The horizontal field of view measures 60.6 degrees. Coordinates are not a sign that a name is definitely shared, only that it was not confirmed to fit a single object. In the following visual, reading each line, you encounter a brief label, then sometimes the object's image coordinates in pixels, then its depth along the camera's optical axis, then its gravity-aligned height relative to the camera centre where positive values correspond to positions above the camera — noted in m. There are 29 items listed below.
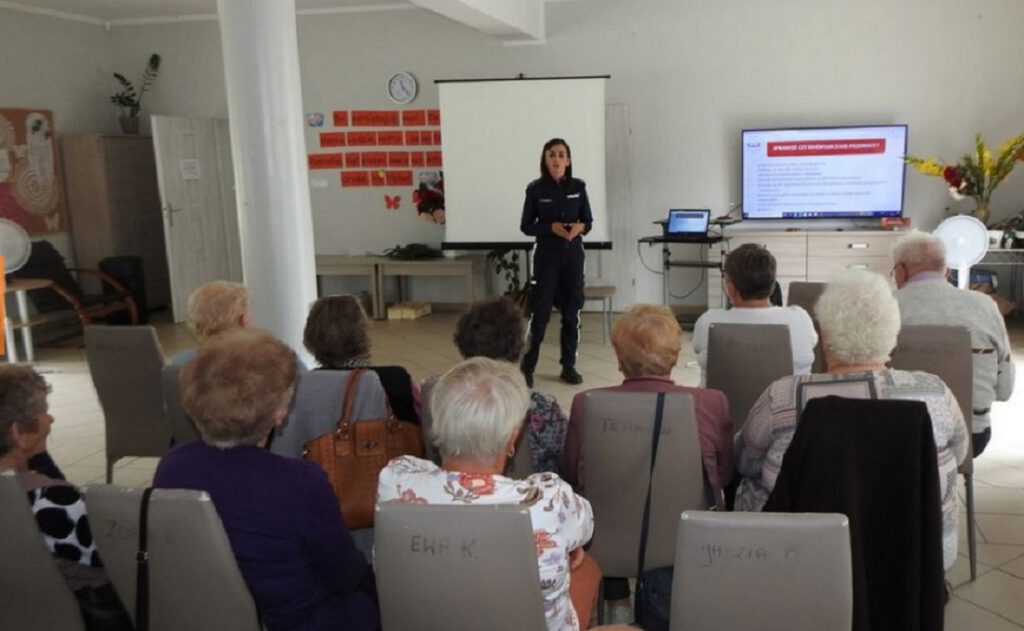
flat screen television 7.24 -0.12
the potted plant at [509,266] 8.07 -0.90
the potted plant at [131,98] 8.82 +0.86
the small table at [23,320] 6.64 -1.02
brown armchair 7.52 -0.95
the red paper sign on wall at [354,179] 8.71 -0.04
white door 8.40 -0.21
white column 4.01 +0.09
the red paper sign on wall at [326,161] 8.73 +0.14
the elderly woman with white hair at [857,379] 2.21 -0.58
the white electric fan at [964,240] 5.15 -0.51
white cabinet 7.12 -0.76
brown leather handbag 2.41 -0.77
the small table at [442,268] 8.06 -0.89
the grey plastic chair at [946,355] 2.95 -0.67
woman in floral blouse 1.79 -0.63
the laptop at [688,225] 7.38 -0.52
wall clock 8.34 +0.80
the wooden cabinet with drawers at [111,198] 8.35 -0.14
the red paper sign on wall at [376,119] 8.47 +0.53
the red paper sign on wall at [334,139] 8.66 +0.36
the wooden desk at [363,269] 8.40 -0.90
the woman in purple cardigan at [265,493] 1.82 -0.65
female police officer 5.79 -0.50
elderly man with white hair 3.24 -0.59
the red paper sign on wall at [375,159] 8.59 +0.15
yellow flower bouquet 6.71 -0.15
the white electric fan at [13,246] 6.42 -0.43
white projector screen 7.52 +0.21
